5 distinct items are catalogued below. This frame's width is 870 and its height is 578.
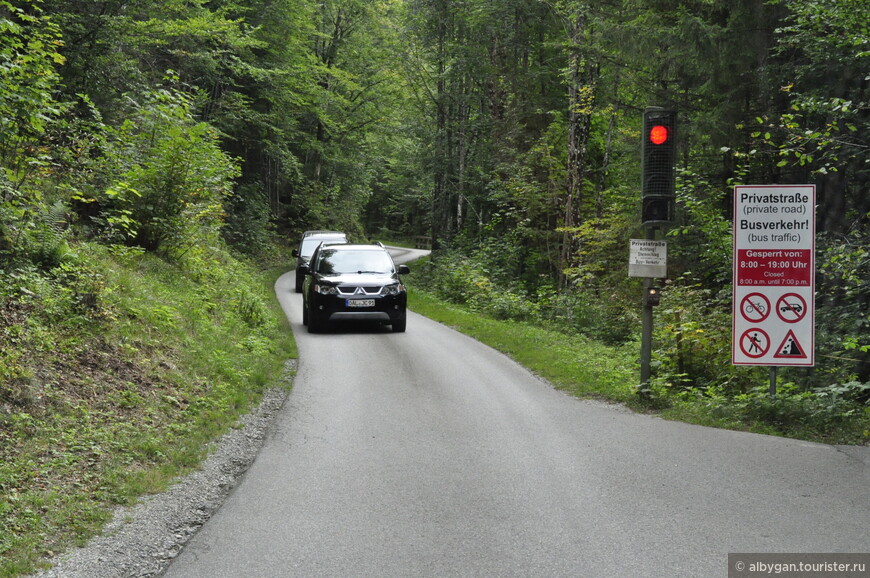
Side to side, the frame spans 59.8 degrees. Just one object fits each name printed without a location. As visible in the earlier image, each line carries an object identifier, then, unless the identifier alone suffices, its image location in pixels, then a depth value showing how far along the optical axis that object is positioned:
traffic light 9.52
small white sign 9.66
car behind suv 26.26
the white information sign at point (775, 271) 8.62
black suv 15.65
